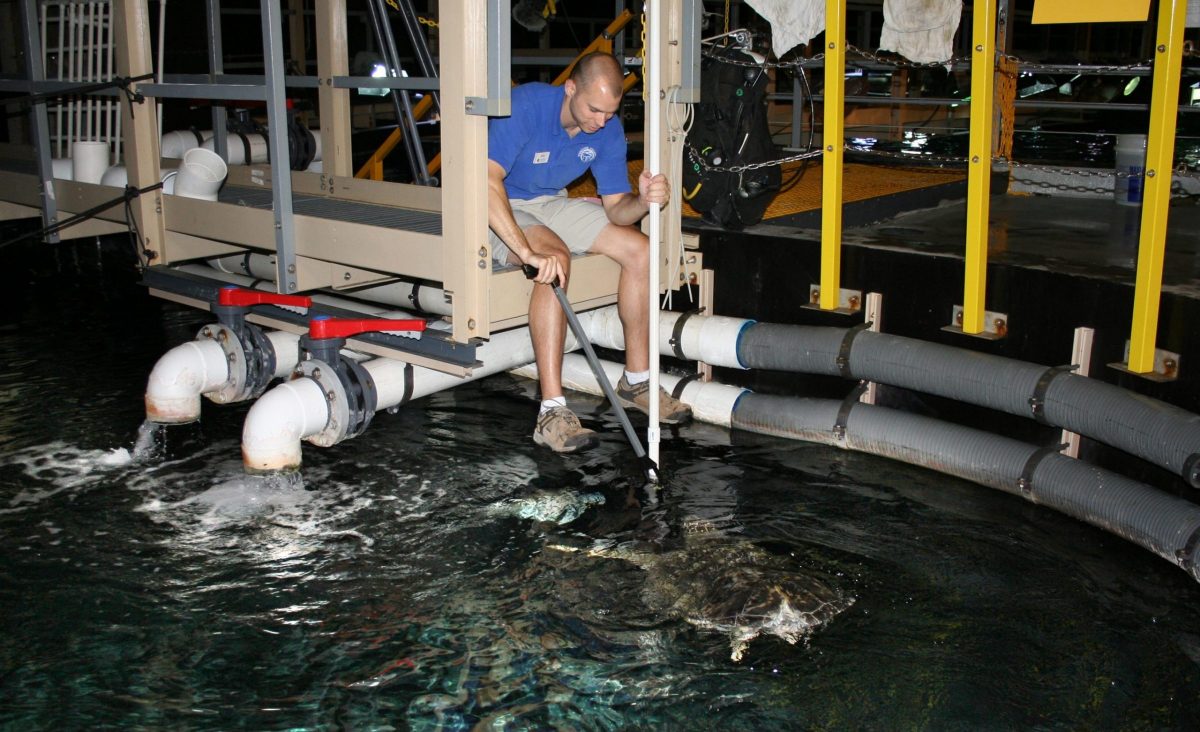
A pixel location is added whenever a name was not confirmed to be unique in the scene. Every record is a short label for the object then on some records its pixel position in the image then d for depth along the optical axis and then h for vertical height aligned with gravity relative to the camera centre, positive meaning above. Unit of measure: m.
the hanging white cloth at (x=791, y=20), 5.34 +0.59
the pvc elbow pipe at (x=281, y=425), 4.52 -1.11
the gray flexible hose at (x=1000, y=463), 3.78 -1.21
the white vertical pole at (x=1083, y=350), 4.37 -0.78
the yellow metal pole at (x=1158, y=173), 3.91 -0.10
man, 4.51 -0.28
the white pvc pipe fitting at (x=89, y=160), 6.23 -0.09
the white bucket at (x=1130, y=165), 6.22 -0.10
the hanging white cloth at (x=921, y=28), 5.07 +0.52
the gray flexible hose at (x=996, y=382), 3.82 -0.92
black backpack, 5.42 +0.02
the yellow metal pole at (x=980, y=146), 4.45 +0.00
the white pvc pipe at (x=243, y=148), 7.09 -0.02
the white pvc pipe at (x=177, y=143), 7.26 +0.01
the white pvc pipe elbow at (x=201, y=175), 5.32 -0.14
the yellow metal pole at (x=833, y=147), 4.90 -0.01
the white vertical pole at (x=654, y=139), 3.95 +0.02
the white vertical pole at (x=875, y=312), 5.09 -0.74
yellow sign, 4.06 +0.49
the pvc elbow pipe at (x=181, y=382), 5.02 -1.05
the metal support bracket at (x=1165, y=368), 4.07 -0.79
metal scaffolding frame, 4.04 -0.24
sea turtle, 3.42 -1.41
